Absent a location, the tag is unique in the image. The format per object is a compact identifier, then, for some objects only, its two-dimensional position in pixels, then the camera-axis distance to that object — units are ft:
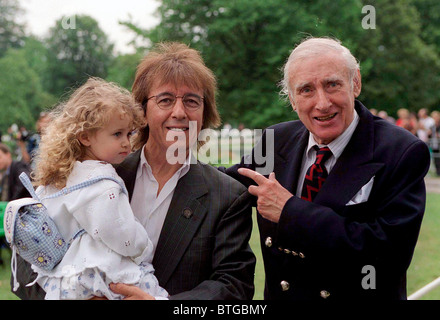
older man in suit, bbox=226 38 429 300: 8.07
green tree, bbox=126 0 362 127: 59.41
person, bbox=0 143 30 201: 26.00
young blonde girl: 7.79
